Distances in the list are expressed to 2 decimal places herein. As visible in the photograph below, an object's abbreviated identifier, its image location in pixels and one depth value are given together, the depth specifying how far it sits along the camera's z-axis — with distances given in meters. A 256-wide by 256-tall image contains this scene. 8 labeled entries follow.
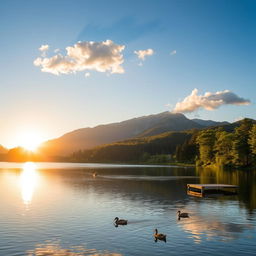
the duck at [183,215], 46.10
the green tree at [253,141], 145.75
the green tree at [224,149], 169.25
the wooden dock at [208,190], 74.69
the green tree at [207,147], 193.88
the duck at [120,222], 41.84
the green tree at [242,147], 156.25
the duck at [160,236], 34.72
